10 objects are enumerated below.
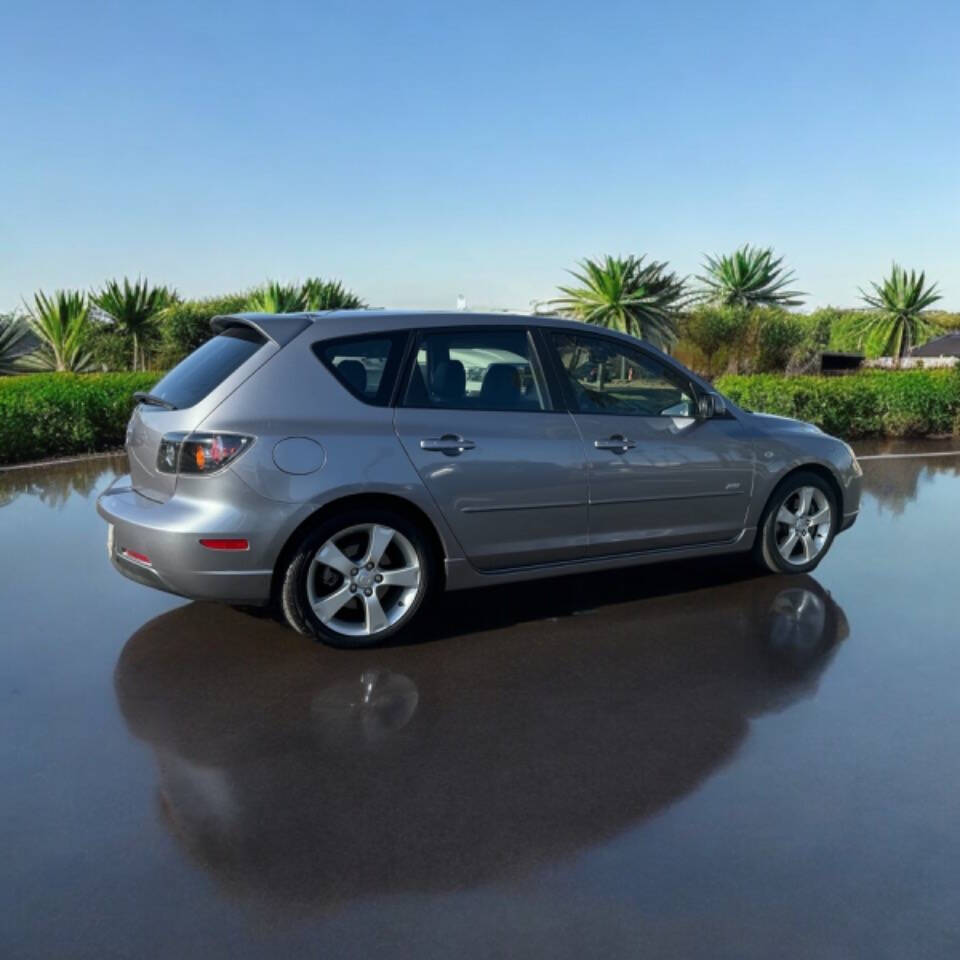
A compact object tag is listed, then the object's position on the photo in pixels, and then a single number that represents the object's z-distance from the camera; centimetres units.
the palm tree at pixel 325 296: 2723
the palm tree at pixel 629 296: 2941
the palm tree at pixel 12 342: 1911
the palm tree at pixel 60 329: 2064
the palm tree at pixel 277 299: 2622
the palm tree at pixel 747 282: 4097
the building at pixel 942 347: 3300
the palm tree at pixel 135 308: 2395
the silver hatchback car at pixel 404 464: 491
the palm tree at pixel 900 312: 3700
